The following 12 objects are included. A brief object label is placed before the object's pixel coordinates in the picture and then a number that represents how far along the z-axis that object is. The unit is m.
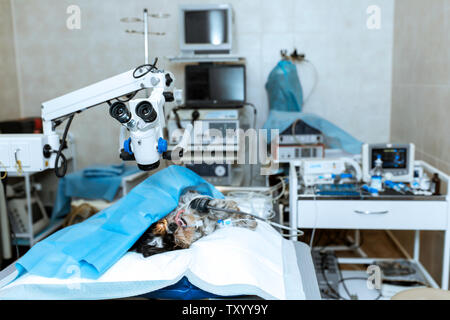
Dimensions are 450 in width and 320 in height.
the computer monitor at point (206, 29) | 2.85
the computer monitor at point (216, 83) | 2.97
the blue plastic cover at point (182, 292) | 1.04
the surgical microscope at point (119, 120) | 1.13
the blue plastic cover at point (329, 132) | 2.56
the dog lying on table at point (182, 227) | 1.18
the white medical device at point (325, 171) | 2.20
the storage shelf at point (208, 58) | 2.83
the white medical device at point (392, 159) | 2.18
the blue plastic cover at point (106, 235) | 1.06
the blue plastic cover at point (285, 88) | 3.06
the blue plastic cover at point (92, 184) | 2.89
